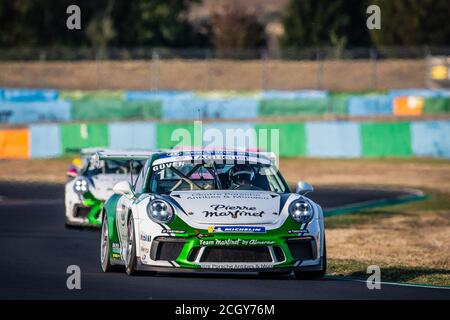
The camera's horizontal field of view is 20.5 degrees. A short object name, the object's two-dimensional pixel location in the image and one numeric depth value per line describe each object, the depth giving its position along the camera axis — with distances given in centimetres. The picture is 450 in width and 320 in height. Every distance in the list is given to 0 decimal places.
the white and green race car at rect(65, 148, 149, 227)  1723
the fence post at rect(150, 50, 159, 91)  4871
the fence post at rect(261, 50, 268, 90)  4691
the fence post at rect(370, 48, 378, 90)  4741
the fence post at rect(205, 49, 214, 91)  4669
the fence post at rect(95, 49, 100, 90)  4828
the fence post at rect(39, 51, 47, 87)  5114
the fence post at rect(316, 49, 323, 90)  4668
